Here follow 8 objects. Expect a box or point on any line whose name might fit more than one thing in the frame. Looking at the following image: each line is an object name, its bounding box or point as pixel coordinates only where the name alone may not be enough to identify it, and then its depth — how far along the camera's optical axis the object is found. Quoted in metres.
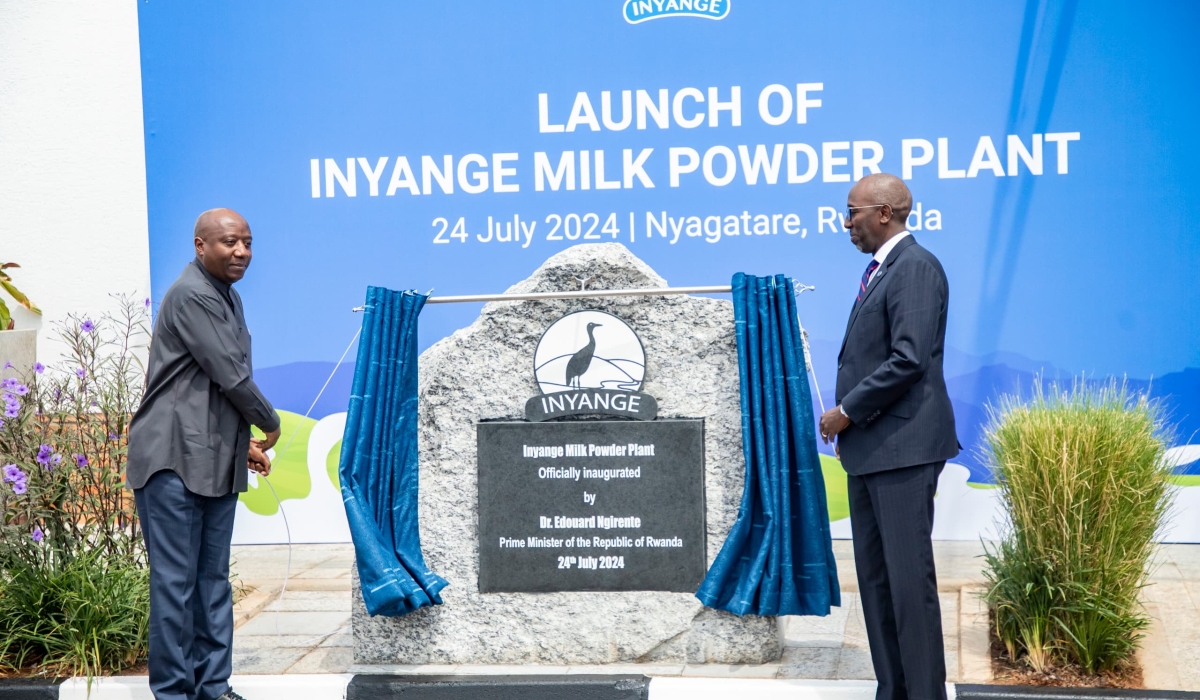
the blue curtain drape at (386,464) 4.05
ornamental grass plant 3.82
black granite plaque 4.19
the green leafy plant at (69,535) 4.22
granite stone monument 4.18
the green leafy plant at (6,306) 6.47
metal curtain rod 4.06
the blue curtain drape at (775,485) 3.98
